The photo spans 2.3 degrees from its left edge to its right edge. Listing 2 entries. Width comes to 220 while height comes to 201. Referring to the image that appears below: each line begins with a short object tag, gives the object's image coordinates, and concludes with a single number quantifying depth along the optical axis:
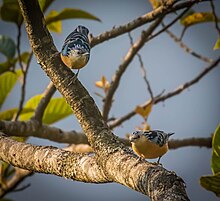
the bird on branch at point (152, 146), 14.84
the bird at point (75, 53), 14.57
